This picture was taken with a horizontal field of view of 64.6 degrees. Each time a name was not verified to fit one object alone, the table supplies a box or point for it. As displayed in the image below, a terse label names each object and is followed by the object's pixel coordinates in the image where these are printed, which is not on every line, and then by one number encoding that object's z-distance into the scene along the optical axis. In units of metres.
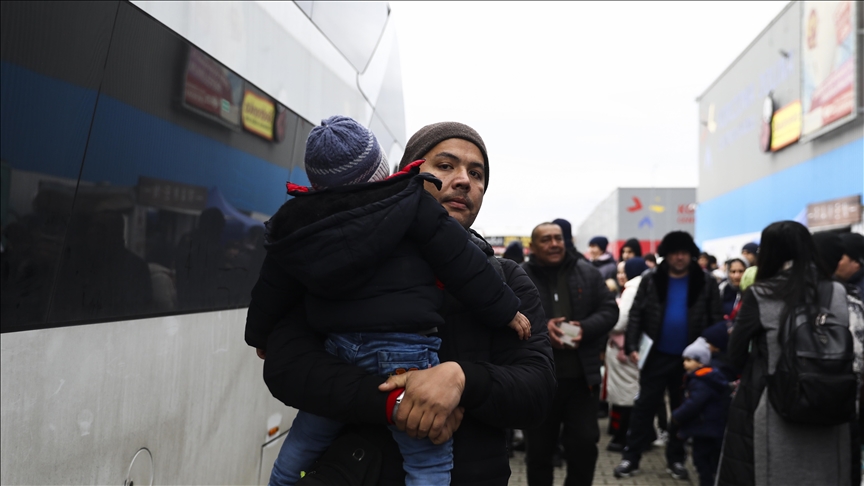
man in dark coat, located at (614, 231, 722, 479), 5.67
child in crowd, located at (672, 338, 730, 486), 5.23
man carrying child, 1.51
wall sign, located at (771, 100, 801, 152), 20.17
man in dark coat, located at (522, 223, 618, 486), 4.50
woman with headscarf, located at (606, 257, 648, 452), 6.80
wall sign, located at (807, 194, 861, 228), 15.34
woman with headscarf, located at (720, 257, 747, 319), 8.27
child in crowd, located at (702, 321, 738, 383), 5.18
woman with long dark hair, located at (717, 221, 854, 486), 3.46
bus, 1.82
